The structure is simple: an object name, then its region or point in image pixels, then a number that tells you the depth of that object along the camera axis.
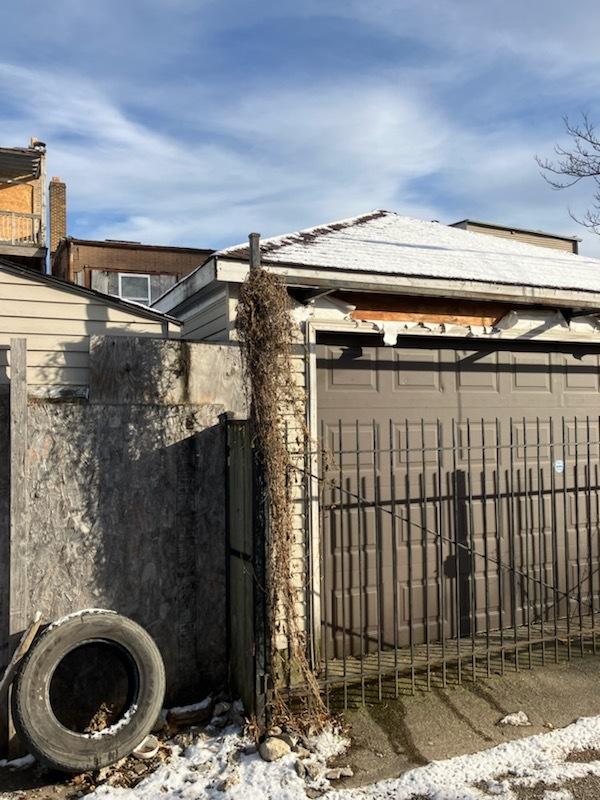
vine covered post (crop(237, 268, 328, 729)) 4.28
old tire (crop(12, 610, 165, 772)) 3.84
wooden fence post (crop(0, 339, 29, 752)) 4.29
